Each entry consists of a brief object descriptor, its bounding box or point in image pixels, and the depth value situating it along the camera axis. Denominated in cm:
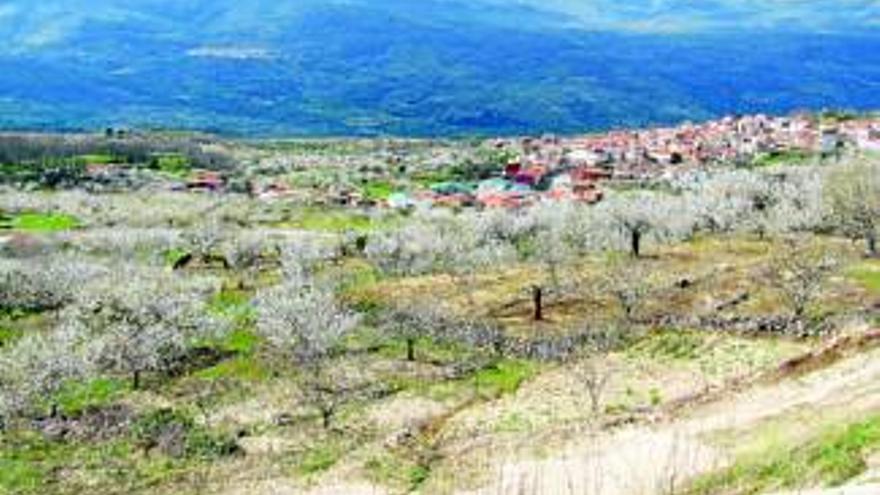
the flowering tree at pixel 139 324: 6575
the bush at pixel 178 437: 5003
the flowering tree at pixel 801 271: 6881
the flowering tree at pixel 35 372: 5866
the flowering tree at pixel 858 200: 9212
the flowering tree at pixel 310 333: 5978
